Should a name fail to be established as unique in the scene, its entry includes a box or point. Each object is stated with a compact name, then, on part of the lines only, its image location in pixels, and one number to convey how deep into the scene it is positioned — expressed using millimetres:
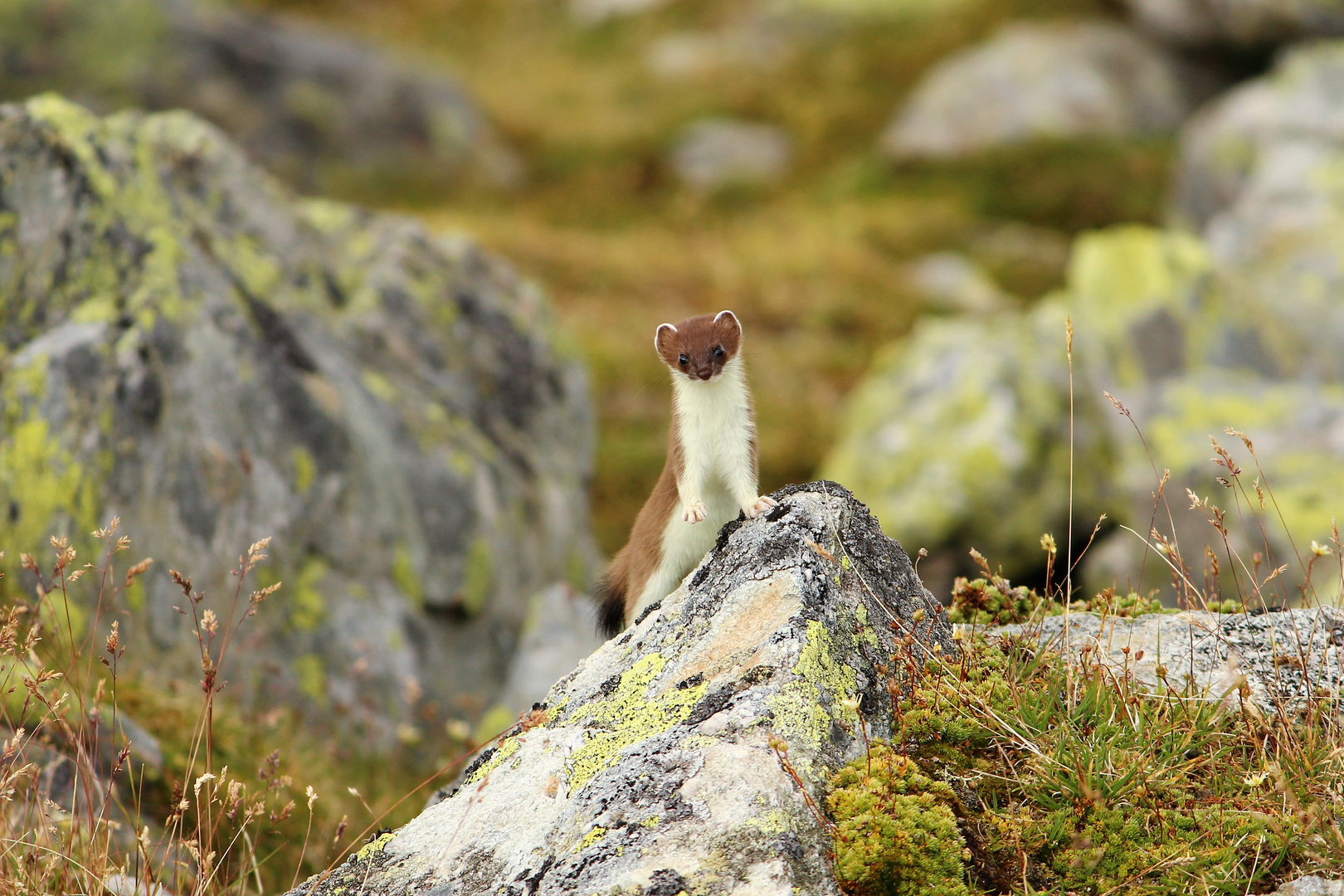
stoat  11445
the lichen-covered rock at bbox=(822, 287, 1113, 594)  29781
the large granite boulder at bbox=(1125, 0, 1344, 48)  49187
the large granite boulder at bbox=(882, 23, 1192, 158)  58312
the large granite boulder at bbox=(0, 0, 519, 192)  46937
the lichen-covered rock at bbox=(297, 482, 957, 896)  7074
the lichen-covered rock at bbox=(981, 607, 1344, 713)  8984
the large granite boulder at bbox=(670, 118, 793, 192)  62281
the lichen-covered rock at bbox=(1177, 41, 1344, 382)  32312
